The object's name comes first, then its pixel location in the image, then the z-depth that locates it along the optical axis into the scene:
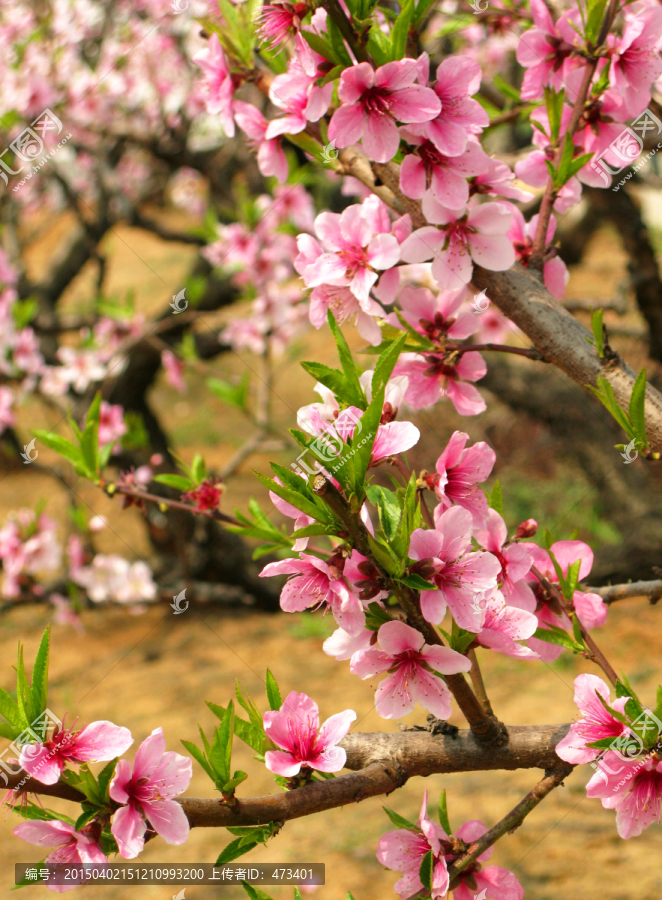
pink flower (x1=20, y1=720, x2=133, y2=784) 0.87
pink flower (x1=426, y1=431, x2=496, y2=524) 0.90
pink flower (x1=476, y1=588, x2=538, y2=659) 0.90
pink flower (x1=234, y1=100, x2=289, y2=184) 1.01
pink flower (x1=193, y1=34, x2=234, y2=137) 1.00
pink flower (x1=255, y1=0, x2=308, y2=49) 0.94
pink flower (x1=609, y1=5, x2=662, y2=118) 0.95
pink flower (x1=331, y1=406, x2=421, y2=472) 0.88
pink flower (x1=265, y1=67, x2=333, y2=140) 0.93
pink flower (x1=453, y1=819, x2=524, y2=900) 0.92
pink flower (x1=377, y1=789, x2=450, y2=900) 0.92
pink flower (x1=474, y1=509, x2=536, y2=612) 0.93
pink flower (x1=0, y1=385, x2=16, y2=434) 2.72
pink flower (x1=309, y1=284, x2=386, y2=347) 0.95
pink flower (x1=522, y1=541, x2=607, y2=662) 0.96
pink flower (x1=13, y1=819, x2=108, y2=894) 0.88
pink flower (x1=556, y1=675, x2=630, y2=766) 0.90
